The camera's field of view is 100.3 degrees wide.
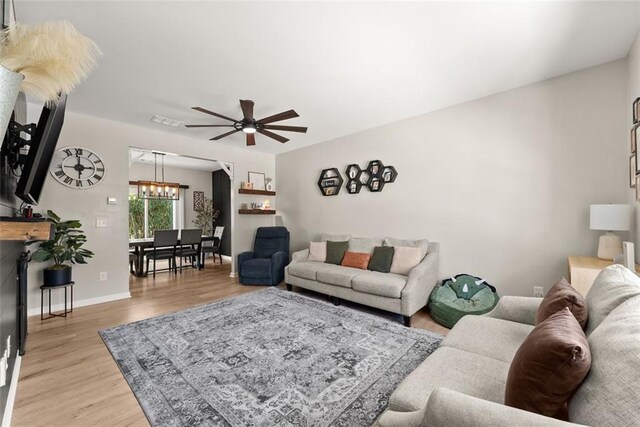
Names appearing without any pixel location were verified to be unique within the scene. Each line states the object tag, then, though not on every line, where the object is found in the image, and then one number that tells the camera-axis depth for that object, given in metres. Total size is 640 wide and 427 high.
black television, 1.17
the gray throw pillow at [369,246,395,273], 3.58
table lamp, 2.19
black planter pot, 3.09
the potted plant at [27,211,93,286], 3.07
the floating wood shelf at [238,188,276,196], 5.32
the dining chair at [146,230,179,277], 5.34
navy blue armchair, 4.45
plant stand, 3.08
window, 7.22
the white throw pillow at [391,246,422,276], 3.38
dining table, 5.29
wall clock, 3.47
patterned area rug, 1.64
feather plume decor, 0.70
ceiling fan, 2.74
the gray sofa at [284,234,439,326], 2.96
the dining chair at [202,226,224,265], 6.48
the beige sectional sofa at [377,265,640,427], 0.71
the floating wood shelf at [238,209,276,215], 5.33
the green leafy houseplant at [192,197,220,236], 7.86
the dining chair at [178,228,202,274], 5.75
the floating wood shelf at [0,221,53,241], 0.89
